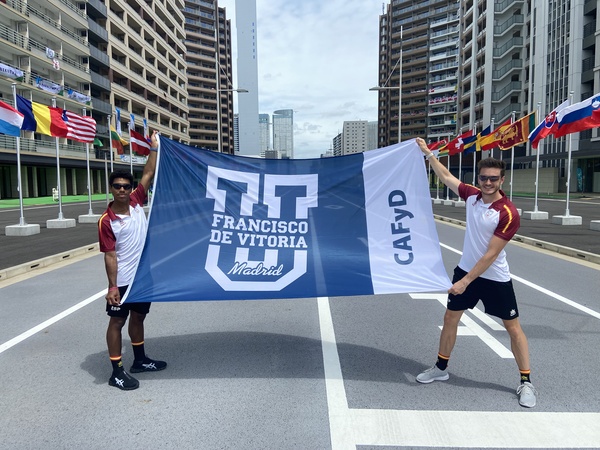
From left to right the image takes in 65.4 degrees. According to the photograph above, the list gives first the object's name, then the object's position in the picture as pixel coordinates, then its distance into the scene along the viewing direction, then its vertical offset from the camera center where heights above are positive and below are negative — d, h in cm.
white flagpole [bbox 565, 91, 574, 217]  1805 +327
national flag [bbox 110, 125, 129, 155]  2162 +231
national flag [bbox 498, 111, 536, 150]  2014 +246
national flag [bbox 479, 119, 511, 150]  2297 +242
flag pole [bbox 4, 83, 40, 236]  1568 -135
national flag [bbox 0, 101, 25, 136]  1326 +200
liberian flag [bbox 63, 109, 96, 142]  1723 +236
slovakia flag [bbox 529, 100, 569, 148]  1745 +228
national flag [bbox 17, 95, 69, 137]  1468 +234
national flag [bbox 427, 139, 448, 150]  3086 +309
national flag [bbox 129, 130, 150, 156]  2031 +201
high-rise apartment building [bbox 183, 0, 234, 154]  10962 +2840
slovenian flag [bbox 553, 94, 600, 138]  1455 +227
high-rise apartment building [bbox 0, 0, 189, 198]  4138 +1367
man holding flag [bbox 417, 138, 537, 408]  365 -69
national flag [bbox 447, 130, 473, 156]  2870 +266
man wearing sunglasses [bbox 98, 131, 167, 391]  388 -51
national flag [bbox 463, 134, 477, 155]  2733 +261
